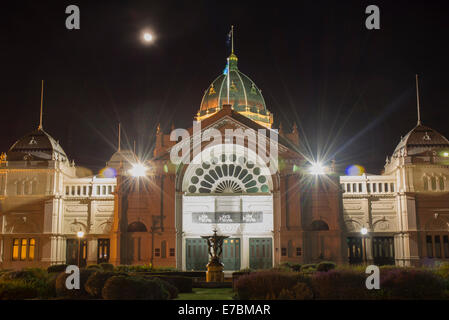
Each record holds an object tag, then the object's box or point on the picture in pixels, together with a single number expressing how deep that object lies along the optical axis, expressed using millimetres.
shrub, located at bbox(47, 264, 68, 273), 33375
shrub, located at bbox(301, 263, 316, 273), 32438
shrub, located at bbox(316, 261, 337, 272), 33681
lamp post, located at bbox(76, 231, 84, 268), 49416
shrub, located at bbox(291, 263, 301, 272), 36562
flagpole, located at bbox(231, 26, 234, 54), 75975
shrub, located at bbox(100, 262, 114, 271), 36969
